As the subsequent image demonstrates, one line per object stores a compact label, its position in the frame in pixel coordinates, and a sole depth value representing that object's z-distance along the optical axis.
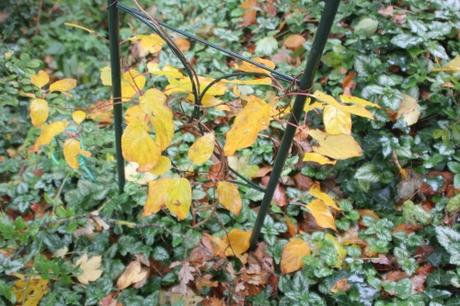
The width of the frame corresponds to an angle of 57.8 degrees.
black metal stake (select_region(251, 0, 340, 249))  0.94
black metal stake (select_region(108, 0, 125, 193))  1.29
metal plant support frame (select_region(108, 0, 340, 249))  0.96
